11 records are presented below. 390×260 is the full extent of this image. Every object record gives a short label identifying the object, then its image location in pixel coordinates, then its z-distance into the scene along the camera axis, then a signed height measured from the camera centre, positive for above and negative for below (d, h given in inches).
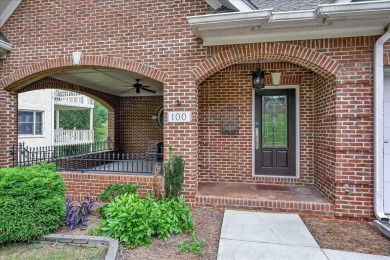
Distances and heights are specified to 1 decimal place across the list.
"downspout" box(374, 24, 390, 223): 159.3 +5.5
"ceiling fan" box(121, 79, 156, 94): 289.3 +52.9
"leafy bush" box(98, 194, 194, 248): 132.7 -51.4
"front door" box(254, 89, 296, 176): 233.3 -0.9
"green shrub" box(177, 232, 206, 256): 124.5 -60.5
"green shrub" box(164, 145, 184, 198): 169.9 -33.0
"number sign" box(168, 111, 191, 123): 186.2 +10.5
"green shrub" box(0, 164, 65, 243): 130.0 -41.2
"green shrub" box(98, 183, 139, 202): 181.9 -45.6
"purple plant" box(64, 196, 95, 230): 151.1 -55.0
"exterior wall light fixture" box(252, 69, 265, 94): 214.0 +45.9
